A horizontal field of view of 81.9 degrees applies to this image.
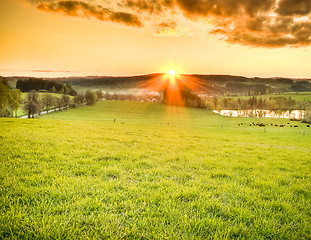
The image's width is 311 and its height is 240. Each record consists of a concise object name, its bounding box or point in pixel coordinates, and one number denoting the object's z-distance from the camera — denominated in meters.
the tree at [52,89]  156.50
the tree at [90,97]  137.38
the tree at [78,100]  124.65
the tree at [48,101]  102.12
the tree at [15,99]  53.71
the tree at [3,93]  46.34
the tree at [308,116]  99.04
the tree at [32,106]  79.12
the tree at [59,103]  109.36
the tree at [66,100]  113.26
